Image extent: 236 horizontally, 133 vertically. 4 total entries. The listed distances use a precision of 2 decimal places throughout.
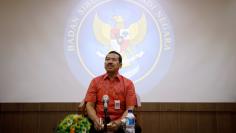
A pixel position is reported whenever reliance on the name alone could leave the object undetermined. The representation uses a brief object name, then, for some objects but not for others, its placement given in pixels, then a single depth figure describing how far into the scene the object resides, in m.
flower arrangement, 2.09
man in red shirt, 2.64
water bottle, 2.19
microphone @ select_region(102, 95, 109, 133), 2.14
